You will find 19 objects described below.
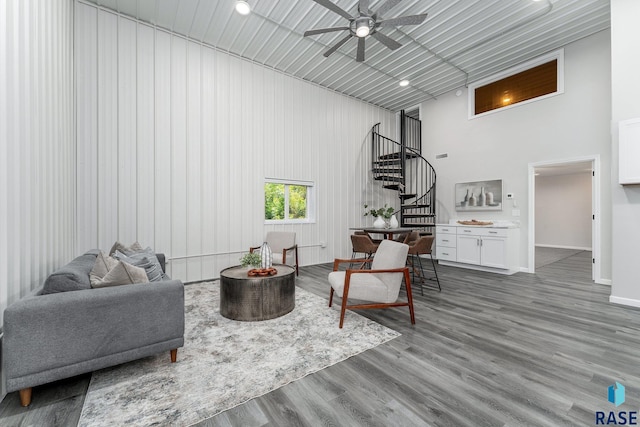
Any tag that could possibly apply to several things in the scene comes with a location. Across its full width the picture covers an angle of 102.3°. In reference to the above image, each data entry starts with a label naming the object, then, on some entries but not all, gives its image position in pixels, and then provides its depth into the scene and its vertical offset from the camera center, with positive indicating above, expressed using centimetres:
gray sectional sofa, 160 -80
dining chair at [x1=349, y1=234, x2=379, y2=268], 458 -55
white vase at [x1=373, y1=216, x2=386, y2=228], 521 -20
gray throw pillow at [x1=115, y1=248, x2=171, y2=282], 254 -52
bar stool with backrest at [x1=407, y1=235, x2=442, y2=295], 416 -53
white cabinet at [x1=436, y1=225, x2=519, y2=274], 523 -75
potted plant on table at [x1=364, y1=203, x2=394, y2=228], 522 -6
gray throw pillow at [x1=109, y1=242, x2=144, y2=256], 325 -48
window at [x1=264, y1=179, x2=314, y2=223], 562 +27
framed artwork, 588 +42
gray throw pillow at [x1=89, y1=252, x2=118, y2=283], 223 -49
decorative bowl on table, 314 -73
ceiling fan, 325 +259
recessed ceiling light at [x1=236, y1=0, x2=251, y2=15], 370 +300
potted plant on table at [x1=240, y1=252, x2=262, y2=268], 331 -61
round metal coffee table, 296 -98
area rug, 163 -125
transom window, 509 +278
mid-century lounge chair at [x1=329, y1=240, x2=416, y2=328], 280 -80
